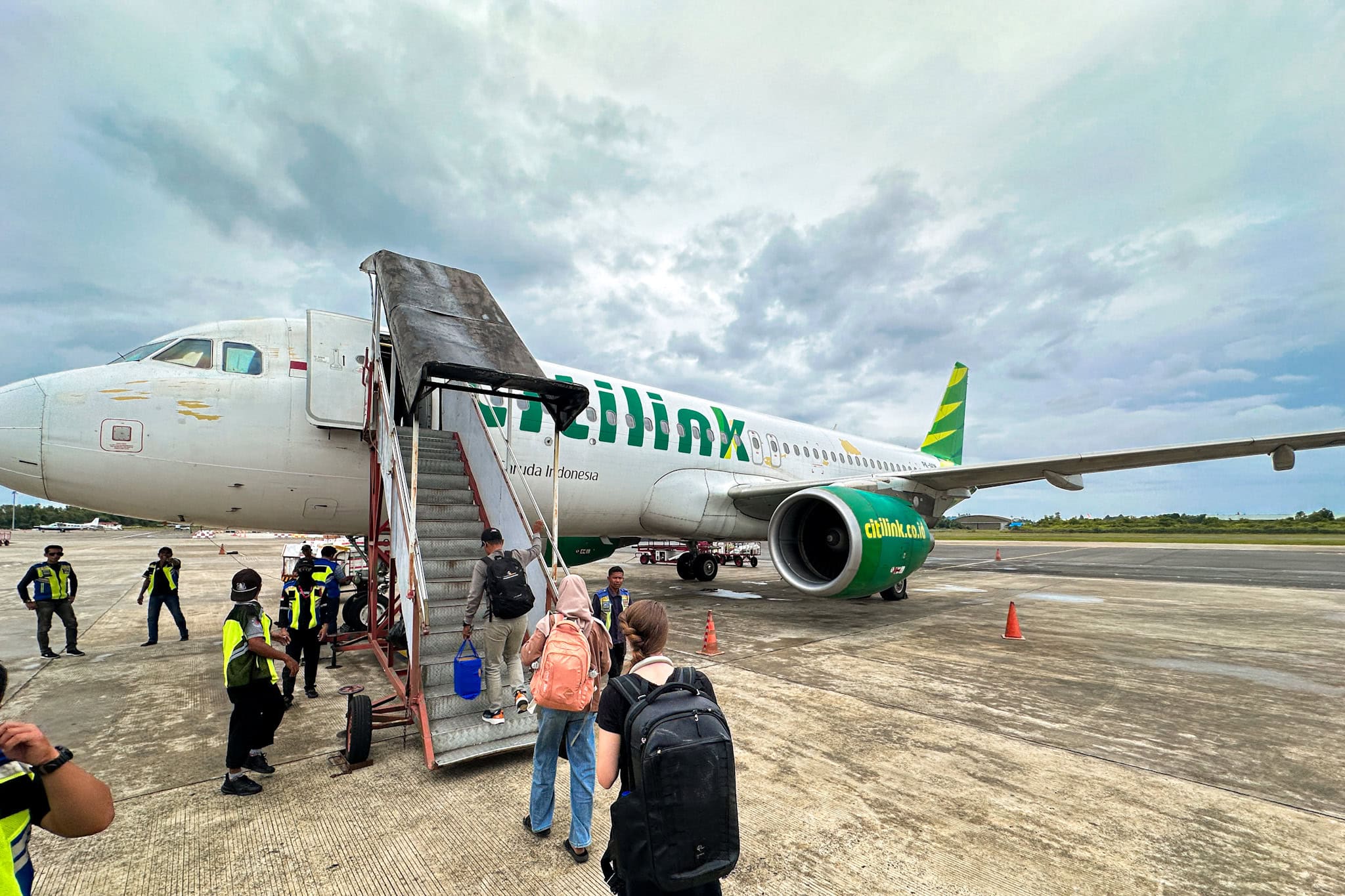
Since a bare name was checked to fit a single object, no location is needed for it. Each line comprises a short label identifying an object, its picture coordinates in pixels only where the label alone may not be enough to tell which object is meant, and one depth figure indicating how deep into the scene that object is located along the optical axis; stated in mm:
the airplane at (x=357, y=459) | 5750
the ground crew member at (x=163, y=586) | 7520
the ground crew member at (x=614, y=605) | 5062
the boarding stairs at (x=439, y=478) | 4238
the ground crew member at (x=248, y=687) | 3525
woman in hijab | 2908
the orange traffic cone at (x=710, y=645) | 6922
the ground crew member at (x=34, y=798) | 1332
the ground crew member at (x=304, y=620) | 5539
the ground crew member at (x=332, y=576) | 7199
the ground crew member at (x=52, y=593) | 7031
